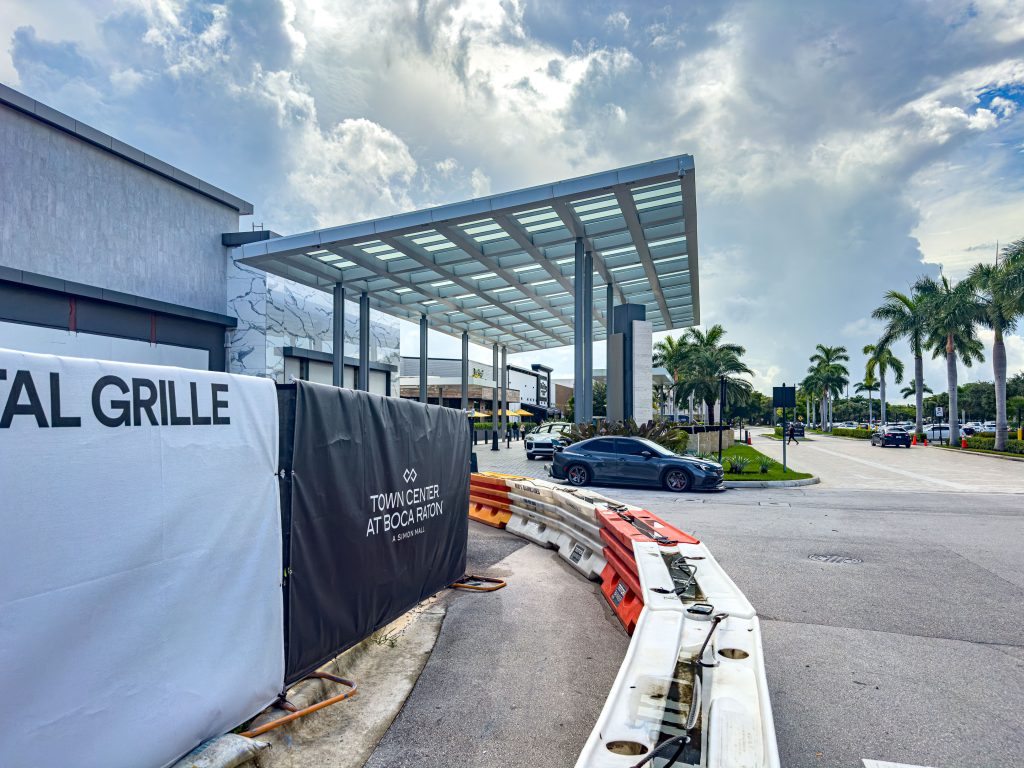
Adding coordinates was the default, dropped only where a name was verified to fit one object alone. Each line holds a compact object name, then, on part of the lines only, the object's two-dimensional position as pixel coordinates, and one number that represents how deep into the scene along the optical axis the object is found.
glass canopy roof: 18.48
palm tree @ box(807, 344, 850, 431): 79.88
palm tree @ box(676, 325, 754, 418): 47.78
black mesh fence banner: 4.05
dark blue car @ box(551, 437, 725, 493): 15.46
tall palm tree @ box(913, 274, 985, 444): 35.72
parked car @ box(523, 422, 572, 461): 24.64
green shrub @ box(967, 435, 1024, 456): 29.88
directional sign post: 19.70
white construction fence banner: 2.53
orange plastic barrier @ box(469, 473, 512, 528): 10.36
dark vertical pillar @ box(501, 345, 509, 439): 43.22
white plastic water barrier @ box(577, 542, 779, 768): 2.55
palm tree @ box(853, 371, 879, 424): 65.85
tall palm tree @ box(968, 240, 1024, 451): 29.94
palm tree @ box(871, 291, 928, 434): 44.19
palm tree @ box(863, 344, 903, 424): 58.83
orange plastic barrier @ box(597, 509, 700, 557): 6.15
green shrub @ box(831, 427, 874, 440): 55.34
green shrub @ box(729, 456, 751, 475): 19.56
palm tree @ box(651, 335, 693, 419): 53.22
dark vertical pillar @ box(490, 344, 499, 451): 43.53
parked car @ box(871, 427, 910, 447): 37.81
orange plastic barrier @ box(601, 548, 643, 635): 5.31
